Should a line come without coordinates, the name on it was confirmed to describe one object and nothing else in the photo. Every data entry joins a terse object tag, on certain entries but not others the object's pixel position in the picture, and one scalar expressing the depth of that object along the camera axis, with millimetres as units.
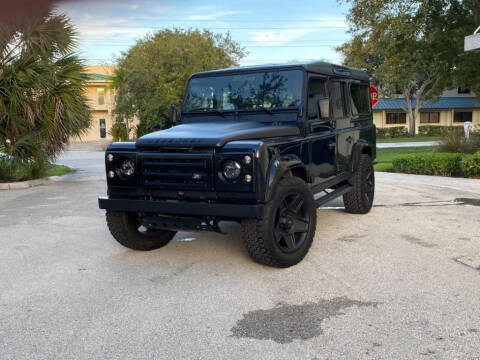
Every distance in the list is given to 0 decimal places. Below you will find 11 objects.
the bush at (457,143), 14498
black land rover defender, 4543
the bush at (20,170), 12523
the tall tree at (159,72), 29266
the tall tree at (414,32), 18562
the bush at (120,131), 33581
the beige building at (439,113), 47312
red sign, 19659
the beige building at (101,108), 46866
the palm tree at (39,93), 11867
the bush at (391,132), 45281
